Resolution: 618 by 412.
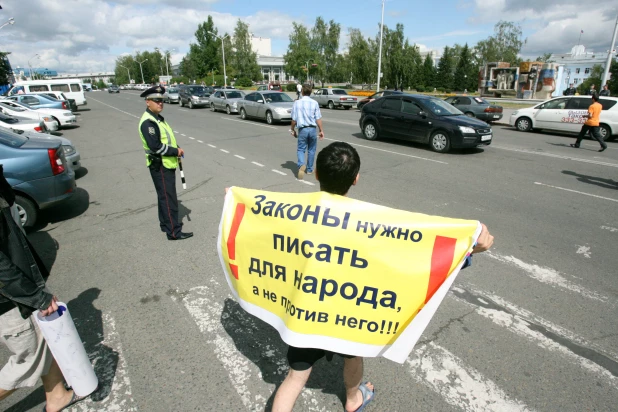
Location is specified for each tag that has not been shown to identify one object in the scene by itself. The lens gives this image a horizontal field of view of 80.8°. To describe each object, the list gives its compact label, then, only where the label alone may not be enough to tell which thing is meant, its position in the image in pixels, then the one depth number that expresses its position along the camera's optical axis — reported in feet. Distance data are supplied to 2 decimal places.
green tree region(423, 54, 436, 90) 201.57
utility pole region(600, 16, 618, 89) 66.88
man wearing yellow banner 5.55
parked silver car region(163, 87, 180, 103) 109.97
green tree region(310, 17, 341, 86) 215.10
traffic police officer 14.34
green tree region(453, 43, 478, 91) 192.65
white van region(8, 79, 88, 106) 93.61
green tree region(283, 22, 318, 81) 202.08
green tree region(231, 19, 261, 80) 242.17
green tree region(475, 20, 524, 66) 212.02
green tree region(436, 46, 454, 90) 197.98
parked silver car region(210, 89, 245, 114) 76.89
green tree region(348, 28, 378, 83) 158.10
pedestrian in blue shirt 24.93
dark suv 92.87
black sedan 34.83
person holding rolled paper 6.23
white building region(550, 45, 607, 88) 317.63
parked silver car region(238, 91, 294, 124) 58.18
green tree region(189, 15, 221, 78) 253.65
